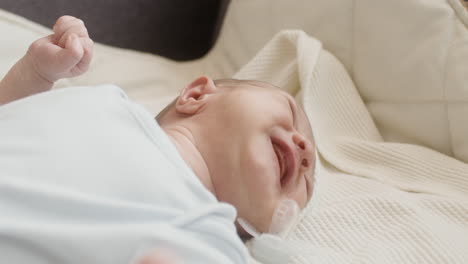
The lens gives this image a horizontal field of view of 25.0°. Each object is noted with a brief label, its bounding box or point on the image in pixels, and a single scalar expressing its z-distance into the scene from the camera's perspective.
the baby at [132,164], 0.60
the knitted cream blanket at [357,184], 0.71
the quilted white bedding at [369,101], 0.72
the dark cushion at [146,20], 0.87
